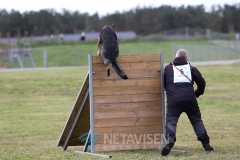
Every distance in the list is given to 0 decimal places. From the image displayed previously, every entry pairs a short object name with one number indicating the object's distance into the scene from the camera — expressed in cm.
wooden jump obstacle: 1681
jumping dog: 1630
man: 1630
